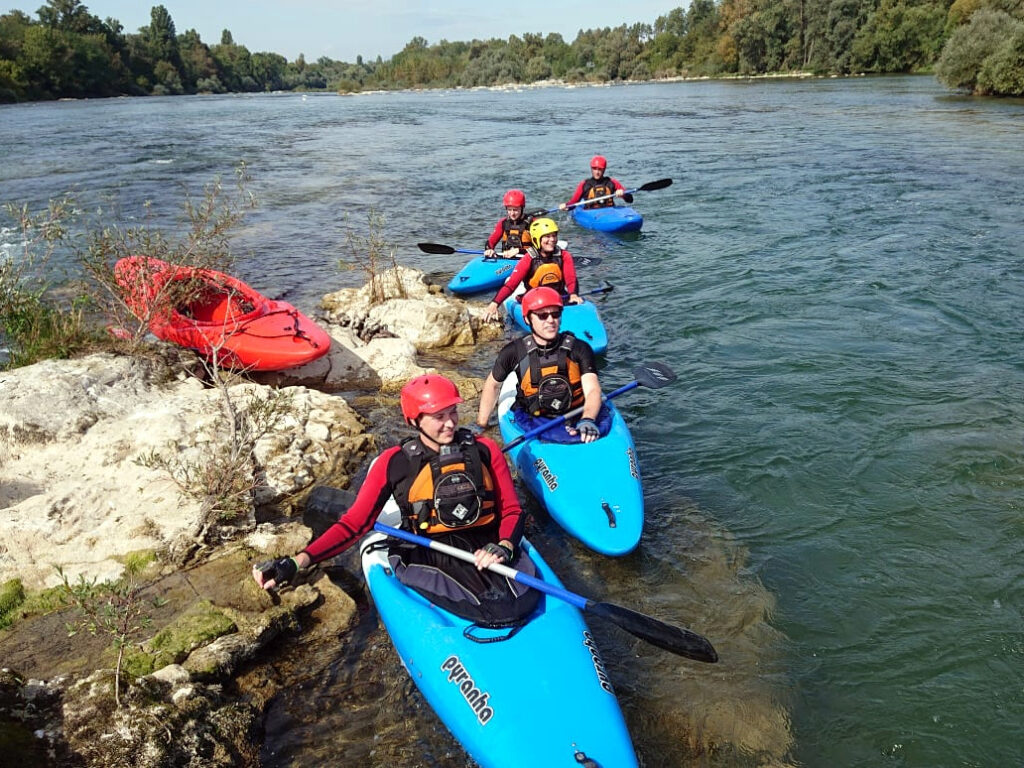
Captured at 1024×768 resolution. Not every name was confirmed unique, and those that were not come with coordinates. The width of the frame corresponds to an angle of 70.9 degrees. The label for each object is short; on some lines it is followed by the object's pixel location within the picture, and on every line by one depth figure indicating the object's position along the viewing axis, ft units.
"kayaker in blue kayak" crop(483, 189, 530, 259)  30.76
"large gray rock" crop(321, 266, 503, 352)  25.61
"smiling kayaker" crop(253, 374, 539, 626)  10.99
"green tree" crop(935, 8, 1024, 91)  84.64
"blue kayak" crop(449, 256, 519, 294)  30.78
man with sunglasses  16.02
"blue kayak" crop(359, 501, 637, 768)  9.38
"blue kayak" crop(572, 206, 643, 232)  37.32
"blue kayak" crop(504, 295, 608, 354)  23.54
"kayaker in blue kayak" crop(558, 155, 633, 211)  38.19
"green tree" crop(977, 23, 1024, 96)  79.10
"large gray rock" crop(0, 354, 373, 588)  13.34
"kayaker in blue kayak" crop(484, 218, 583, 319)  24.17
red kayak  20.38
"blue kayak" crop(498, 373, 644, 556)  14.25
